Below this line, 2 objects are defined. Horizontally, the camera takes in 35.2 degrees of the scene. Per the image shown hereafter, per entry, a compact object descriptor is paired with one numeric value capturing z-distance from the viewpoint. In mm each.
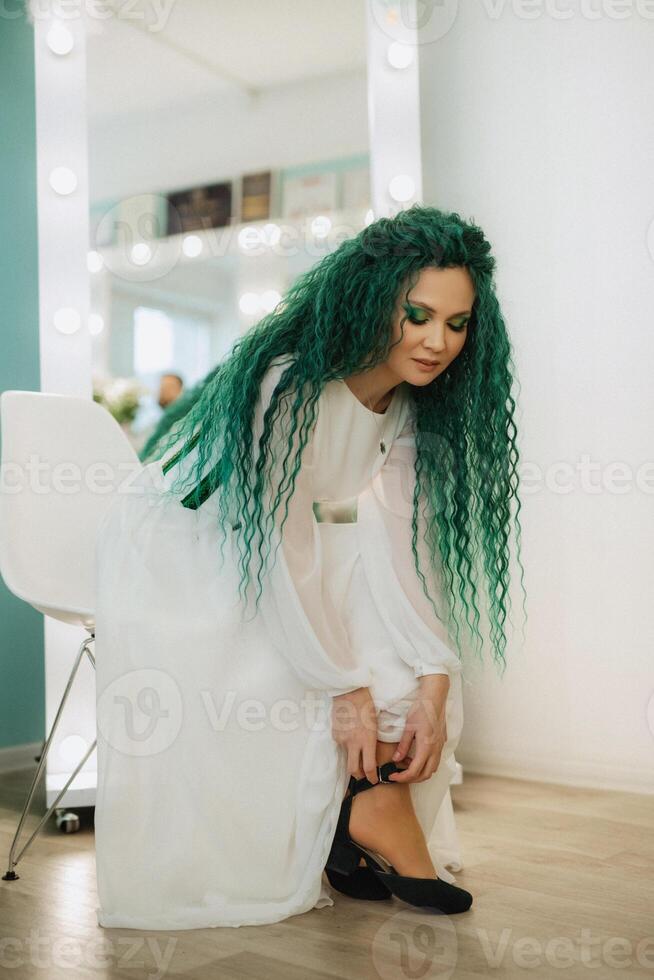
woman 1493
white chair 1920
